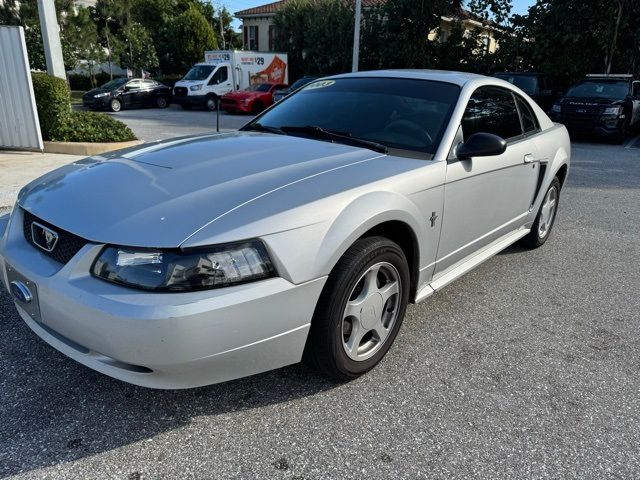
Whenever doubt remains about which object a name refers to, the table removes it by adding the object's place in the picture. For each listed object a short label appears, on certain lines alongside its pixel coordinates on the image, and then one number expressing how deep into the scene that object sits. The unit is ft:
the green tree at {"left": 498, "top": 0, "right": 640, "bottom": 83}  61.16
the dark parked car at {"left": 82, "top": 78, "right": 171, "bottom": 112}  65.36
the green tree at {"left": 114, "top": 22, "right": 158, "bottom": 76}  99.76
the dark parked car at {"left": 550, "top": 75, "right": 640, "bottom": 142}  41.73
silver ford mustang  6.37
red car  65.70
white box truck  72.69
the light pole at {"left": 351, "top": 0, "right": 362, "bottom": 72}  66.13
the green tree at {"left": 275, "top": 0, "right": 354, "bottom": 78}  89.40
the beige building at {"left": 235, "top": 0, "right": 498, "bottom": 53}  129.80
